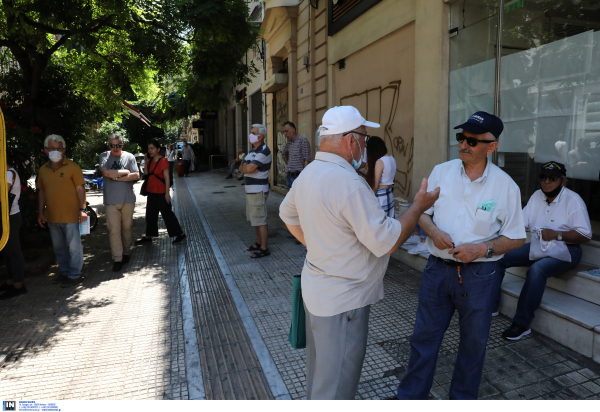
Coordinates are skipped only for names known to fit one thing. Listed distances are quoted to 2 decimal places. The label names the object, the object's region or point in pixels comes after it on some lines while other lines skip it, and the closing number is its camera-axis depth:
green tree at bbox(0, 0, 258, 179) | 6.63
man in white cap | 2.05
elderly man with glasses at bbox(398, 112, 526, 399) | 2.53
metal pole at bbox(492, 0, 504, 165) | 5.45
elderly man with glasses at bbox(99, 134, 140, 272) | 6.15
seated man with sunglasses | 3.73
